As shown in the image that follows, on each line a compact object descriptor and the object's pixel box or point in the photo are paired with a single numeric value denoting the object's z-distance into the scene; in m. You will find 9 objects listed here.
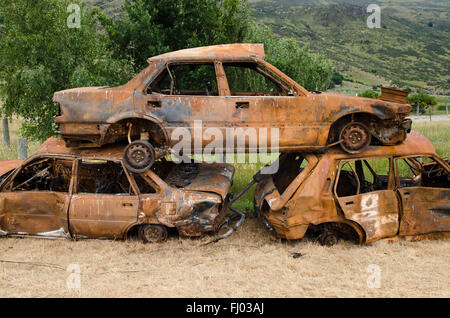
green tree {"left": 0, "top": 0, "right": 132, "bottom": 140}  10.88
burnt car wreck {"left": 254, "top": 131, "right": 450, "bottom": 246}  5.39
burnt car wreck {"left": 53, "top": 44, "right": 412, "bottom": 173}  5.50
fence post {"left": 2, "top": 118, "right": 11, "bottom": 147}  16.13
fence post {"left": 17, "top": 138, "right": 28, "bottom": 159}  9.52
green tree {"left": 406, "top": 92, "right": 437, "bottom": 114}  35.31
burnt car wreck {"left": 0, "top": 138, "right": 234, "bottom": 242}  5.48
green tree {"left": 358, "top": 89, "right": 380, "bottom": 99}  34.34
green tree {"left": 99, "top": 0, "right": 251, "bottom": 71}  11.45
